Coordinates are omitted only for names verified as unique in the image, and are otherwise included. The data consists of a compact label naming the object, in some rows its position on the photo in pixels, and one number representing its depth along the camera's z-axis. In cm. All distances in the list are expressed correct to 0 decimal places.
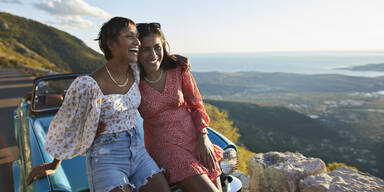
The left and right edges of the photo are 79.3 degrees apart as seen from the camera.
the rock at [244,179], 412
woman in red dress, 202
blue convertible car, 188
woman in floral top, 163
